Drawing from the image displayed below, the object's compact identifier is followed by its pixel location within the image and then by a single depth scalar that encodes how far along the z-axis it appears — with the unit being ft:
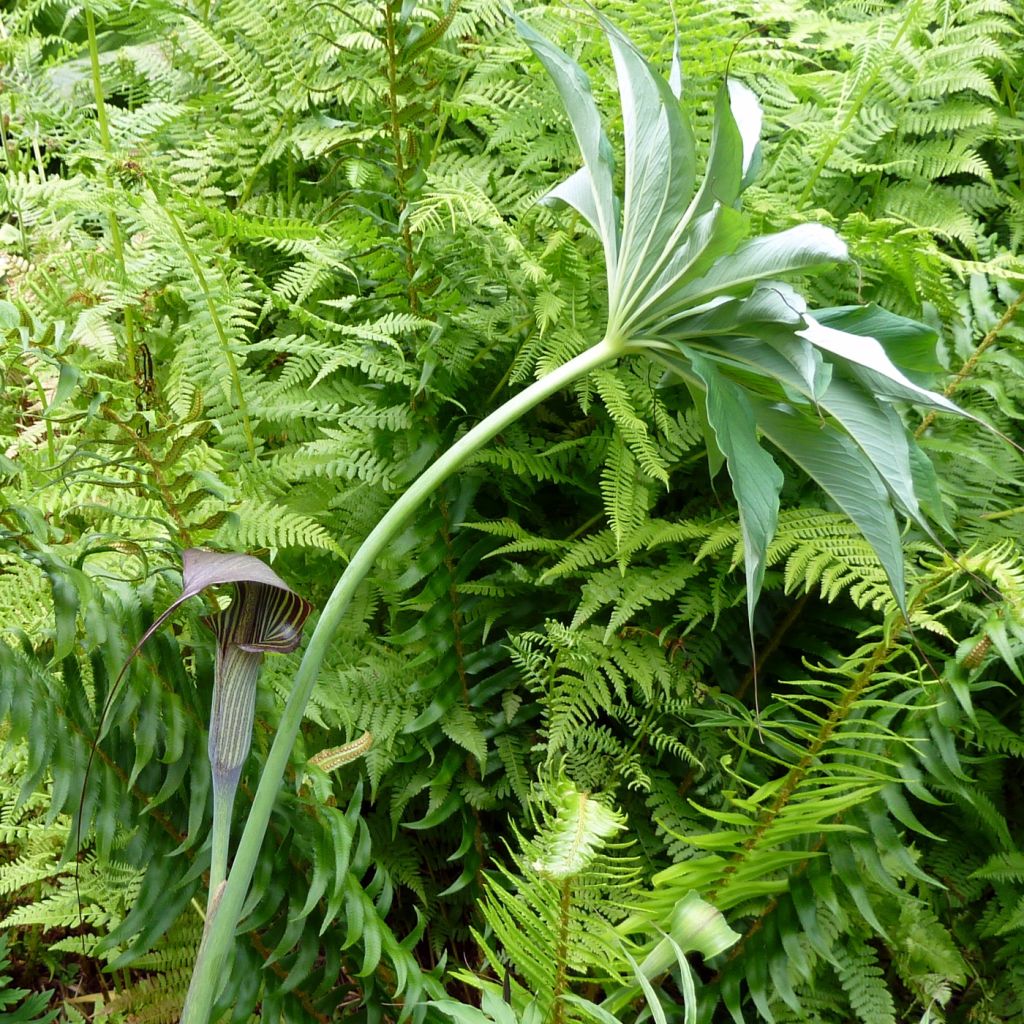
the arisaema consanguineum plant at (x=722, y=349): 2.21
